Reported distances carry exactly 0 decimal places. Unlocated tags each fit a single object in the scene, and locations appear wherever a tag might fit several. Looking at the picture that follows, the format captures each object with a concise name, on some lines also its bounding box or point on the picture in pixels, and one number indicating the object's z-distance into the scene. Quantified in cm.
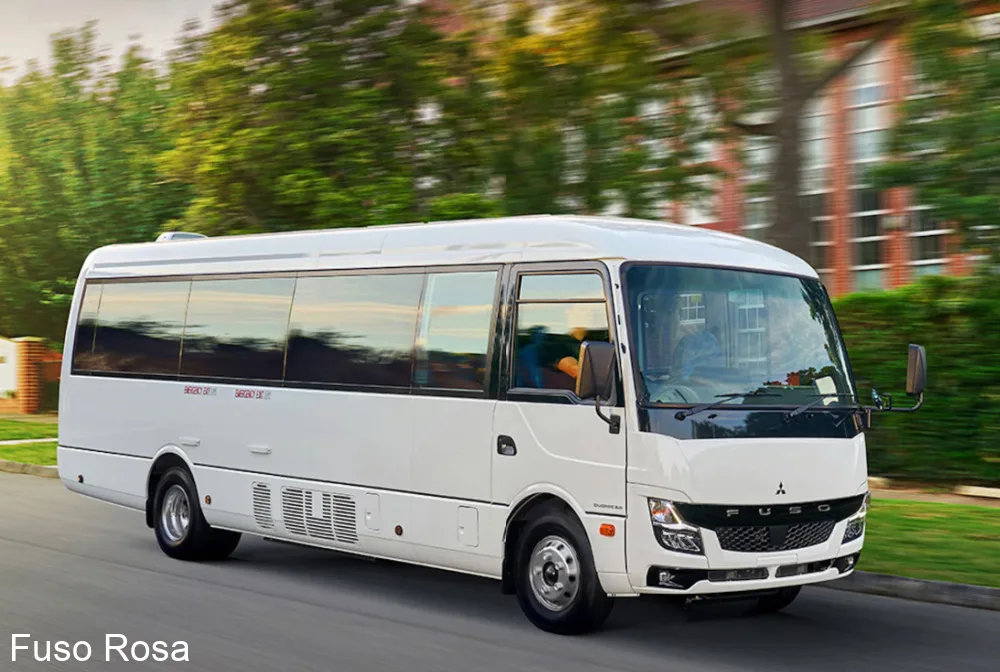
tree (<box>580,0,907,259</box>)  1620
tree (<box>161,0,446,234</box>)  2067
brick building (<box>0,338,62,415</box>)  3647
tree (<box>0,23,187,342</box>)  3306
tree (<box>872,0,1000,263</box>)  1529
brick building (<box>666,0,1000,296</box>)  2870
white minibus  842
